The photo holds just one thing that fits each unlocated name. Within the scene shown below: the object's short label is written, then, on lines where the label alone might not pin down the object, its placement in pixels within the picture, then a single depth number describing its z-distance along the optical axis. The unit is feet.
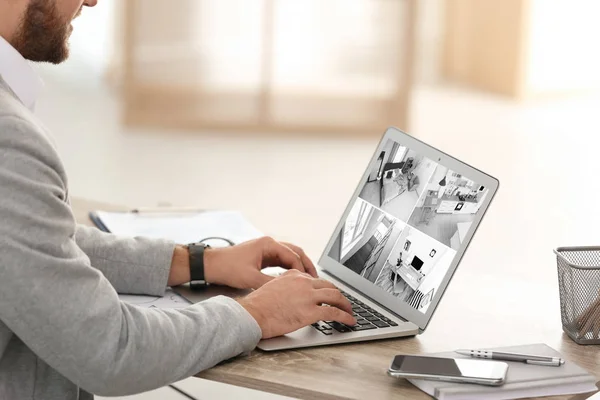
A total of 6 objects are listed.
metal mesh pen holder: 7.20
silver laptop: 7.27
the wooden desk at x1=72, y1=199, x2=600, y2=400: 6.62
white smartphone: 6.51
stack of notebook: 6.47
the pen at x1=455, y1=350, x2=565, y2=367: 6.77
